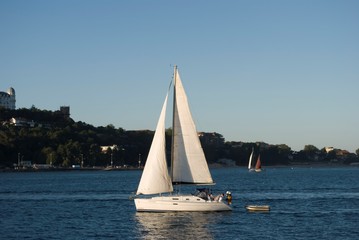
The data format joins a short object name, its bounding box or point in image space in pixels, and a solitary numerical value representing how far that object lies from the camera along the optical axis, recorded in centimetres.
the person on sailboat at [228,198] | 6756
